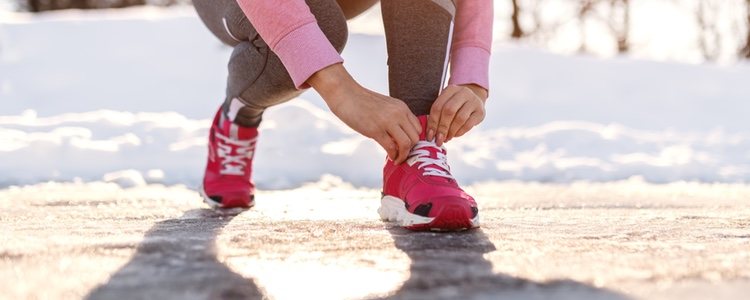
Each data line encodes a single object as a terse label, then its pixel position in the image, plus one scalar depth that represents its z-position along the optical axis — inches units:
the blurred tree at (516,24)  434.0
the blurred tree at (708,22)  427.5
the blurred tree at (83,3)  452.4
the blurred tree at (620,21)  414.6
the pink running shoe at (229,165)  76.4
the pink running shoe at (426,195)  55.0
